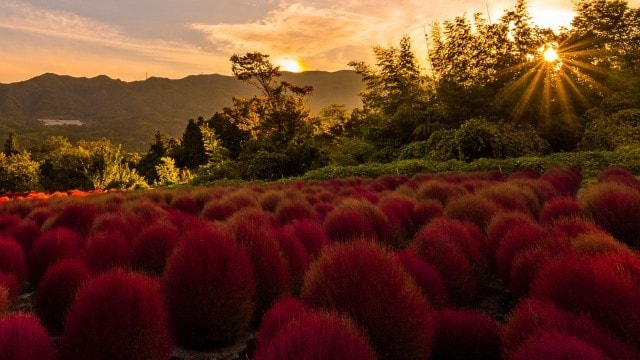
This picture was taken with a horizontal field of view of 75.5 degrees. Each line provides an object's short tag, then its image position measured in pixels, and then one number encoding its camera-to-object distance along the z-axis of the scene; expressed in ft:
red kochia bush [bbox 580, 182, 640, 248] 8.38
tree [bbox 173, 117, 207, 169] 179.11
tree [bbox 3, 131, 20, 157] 187.11
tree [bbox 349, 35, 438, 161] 79.92
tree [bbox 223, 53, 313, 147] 123.65
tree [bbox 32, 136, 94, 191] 87.86
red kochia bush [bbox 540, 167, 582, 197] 18.71
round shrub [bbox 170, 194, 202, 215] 16.53
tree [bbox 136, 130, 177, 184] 178.70
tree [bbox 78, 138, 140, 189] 80.33
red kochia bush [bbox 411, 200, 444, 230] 10.47
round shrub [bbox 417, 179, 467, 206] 15.33
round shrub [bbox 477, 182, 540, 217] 10.94
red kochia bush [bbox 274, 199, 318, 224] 11.33
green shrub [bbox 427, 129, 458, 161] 62.54
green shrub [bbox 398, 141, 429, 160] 70.46
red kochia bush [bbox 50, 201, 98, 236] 10.27
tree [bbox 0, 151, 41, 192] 124.98
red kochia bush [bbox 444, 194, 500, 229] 9.96
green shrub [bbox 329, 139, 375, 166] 80.53
